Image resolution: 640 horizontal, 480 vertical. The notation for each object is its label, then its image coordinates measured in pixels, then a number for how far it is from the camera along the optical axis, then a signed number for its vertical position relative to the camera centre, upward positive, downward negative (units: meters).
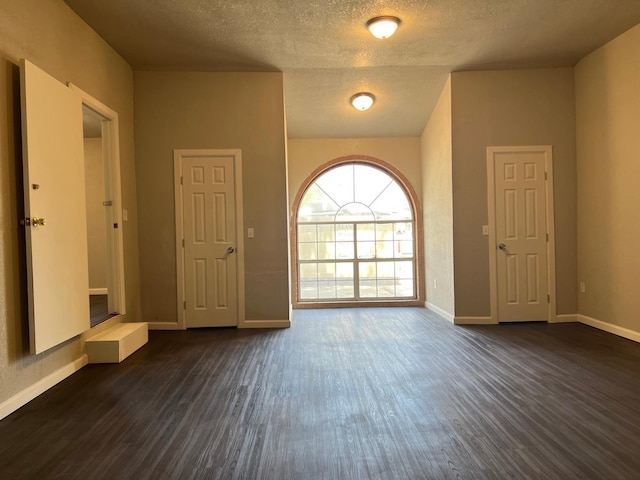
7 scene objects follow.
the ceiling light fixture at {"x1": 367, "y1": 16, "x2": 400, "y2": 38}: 3.76 +1.85
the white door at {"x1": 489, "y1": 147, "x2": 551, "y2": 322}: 4.99 -0.05
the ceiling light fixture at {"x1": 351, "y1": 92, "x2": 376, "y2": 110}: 5.43 +1.70
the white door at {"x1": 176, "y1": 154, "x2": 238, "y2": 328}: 4.95 -0.07
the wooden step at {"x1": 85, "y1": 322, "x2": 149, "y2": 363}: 3.58 -0.92
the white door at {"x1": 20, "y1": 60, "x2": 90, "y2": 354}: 2.77 +0.22
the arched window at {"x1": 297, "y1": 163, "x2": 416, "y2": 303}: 6.75 -0.07
